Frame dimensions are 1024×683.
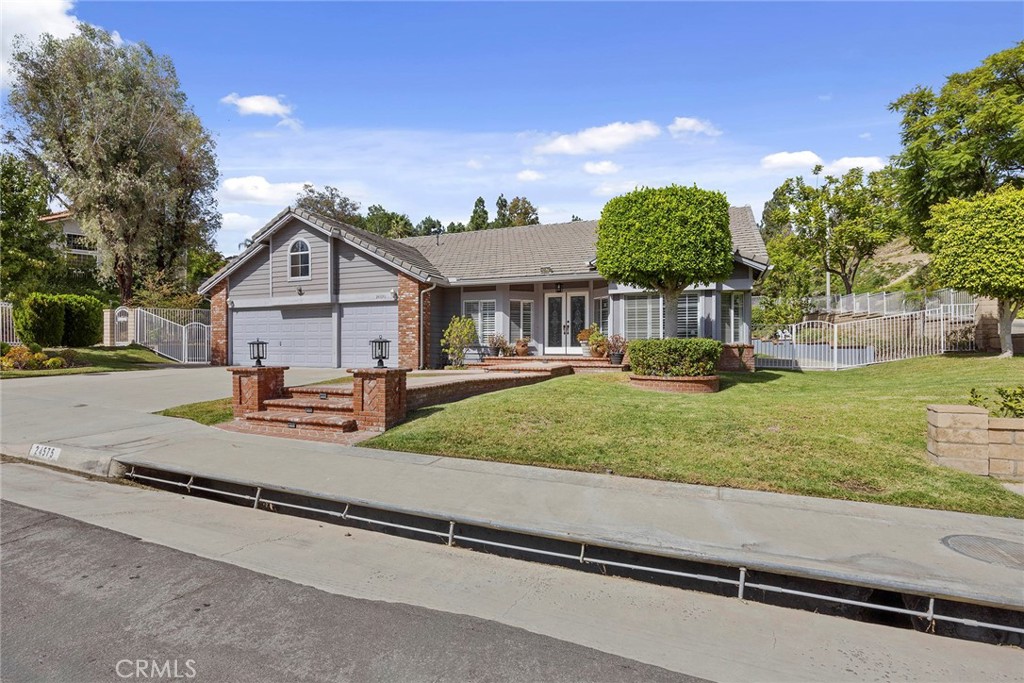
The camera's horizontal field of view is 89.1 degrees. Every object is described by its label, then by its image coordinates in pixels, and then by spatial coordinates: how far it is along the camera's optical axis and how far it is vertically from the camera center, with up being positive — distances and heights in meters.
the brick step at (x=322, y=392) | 10.05 -1.14
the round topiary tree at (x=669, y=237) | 12.85 +2.43
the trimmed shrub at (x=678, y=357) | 11.98 -0.55
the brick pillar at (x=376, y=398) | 8.74 -1.10
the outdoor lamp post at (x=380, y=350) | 8.85 -0.28
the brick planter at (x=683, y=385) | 11.84 -1.18
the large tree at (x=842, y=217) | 27.77 +6.51
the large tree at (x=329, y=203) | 42.91 +10.90
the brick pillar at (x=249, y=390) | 9.73 -1.05
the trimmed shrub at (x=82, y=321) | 21.94 +0.56
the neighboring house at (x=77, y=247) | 30.11 +5.92
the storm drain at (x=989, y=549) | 4.10 -1.79
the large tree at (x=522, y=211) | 53.44 +12.68
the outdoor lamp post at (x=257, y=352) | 10.10 -0.36
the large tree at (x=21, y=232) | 16.97 +3.44
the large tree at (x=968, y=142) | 18.94 +7.24
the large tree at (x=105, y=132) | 26.28 +10.72
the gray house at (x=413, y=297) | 16.64 +1.26
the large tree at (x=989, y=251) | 13.50 +2.22
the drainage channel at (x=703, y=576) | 3.52 -1.90
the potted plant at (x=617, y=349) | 15.68 -0.47
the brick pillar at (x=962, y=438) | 6.17 -1.27
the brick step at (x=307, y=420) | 8.70 -1.50
